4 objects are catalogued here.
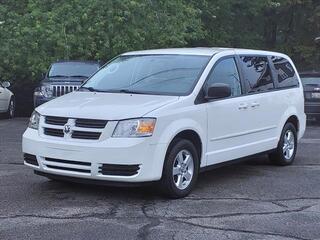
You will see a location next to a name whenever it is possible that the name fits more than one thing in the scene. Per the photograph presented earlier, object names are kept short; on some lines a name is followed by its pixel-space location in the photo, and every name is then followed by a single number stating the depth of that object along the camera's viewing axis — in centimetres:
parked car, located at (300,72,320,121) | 1681
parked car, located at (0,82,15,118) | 1824
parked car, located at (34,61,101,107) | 1556
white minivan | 655
